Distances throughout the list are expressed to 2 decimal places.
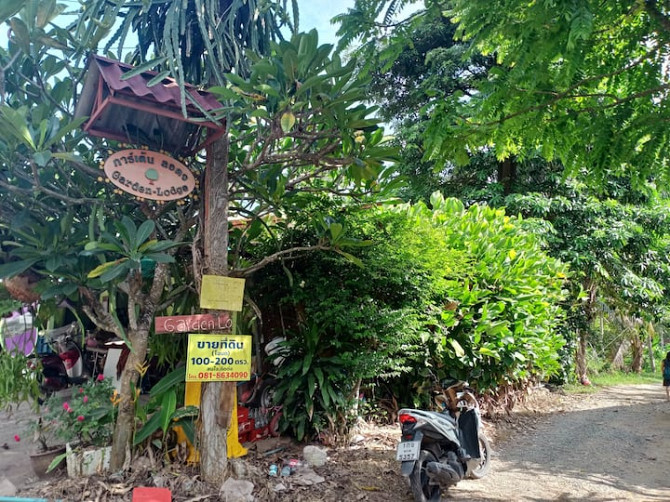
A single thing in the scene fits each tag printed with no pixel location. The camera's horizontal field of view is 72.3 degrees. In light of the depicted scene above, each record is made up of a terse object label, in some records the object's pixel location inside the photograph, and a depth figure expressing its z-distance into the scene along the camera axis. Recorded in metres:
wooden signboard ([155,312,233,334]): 3.21
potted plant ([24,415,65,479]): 3.61
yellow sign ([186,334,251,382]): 3.16
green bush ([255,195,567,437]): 4.40
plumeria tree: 2.99
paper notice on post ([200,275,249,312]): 3.25
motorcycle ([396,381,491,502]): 3.52
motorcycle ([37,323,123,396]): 6.06
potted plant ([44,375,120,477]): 3.32
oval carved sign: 3.13
